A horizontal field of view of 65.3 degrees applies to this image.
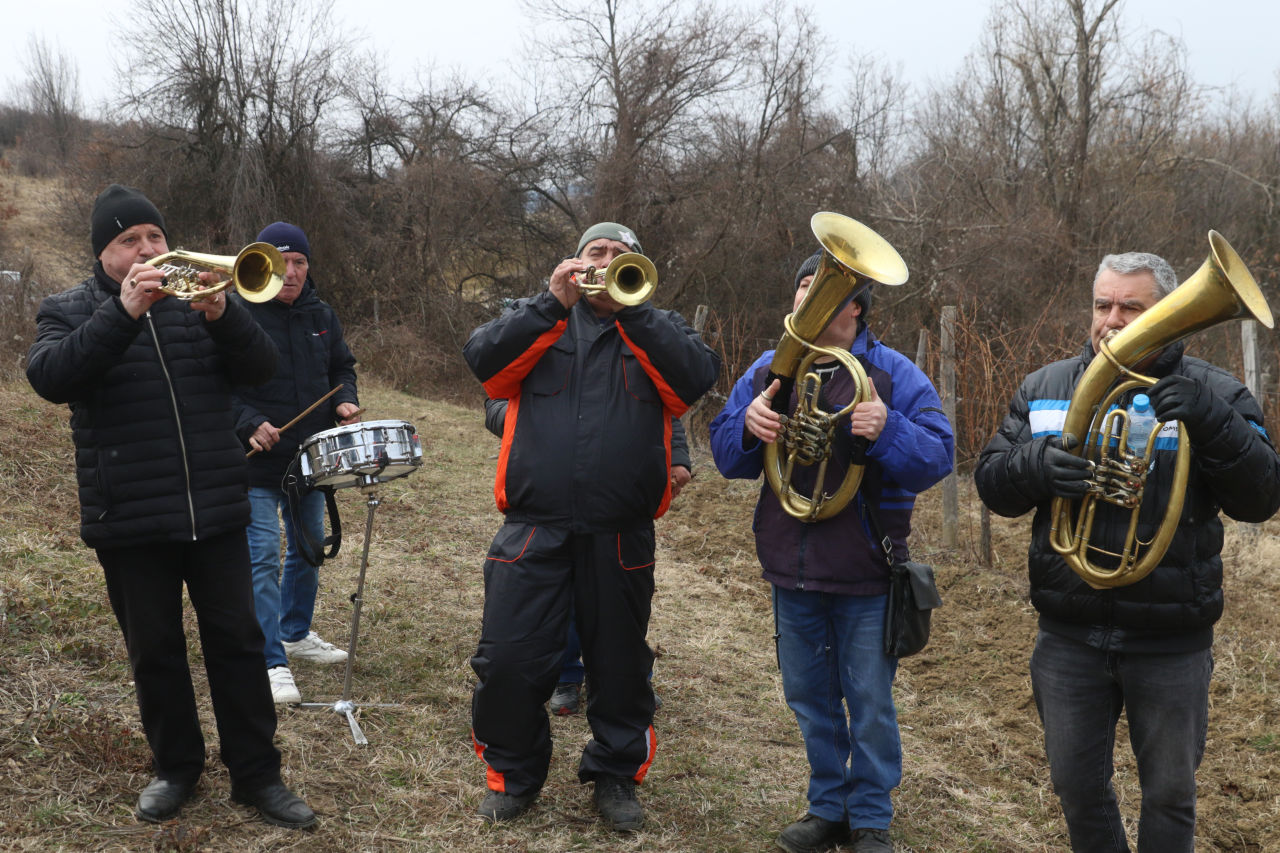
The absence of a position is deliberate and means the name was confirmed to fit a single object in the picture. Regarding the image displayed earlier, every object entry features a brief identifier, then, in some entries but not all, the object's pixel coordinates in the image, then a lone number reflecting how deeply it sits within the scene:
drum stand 3.96
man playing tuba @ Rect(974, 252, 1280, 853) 2.61
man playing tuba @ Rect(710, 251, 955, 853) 3.22
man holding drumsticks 4.24
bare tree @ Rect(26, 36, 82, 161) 34.69
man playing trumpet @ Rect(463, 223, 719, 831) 3.36
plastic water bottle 2.71
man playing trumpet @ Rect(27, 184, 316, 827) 3.01
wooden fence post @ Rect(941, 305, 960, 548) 7.04
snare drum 3.81
